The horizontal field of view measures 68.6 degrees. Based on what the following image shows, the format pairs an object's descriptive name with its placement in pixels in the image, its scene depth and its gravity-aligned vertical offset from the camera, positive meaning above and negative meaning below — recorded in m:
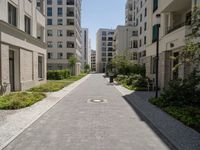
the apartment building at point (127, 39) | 38.35 +9.57
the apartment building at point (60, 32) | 38.47 +10.15
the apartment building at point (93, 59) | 114.73 +9.28
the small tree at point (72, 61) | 32.56 +2.16
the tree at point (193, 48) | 5.34 +0.88
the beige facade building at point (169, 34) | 10.47 +2.93
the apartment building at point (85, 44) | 85.30 +15.71
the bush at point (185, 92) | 7.30 -1.04
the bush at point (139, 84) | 12.96 -1.19
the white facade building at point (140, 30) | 33.54 +10.45
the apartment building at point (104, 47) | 78.49 +13.05
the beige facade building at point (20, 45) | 9.83 +2.11
